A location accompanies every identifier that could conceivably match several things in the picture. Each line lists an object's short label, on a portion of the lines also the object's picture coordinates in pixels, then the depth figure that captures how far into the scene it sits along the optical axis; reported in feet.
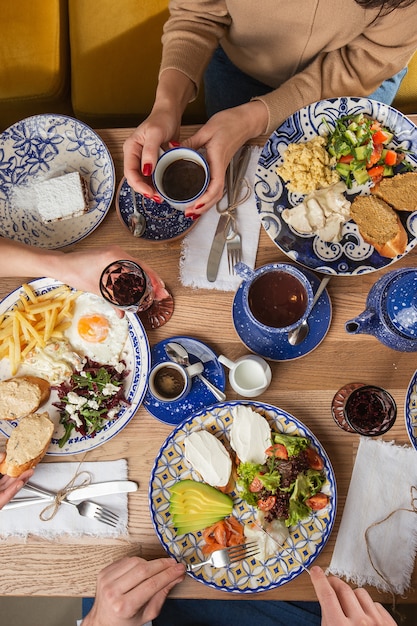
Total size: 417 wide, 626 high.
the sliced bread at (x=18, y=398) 5.28
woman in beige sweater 5.36
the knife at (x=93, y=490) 5.32
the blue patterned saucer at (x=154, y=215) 5.74
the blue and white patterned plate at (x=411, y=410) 5.14
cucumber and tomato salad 5.40
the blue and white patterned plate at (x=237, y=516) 4.96
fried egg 5.51
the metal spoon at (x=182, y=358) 5.39
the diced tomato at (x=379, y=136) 5.44
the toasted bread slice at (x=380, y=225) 5.24
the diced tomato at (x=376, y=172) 5.42
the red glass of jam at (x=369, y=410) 5.11
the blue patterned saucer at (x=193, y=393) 5.43
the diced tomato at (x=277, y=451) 5.01
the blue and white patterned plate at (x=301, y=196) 5.37
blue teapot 4.71
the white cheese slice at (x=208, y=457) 5.08
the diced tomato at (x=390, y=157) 5.43
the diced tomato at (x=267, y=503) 5.01
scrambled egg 5.41
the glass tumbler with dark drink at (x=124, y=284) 5.03
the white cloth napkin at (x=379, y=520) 5.09
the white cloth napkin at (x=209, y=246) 5.65
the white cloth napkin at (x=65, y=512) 5.35
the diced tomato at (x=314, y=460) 5.02
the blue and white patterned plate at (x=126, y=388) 5.34
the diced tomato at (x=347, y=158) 5.42
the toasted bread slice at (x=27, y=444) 5.18
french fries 5.43
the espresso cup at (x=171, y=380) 5.30
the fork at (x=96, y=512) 5.29
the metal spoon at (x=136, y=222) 5.71
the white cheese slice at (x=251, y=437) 5.08
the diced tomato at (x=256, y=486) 5.05
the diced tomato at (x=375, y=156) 5.39
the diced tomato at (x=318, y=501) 4.96
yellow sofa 7.83
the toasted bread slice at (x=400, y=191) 5.30
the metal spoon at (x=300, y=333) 5.38
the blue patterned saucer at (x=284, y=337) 5.41
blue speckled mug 5.22
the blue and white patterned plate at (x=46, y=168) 5.79
